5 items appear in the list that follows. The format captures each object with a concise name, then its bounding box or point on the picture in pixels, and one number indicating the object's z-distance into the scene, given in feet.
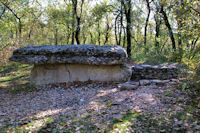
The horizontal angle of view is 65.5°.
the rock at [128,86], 19.46
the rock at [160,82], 20.15
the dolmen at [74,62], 23.17
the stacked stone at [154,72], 24.43
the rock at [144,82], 20.73
